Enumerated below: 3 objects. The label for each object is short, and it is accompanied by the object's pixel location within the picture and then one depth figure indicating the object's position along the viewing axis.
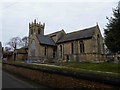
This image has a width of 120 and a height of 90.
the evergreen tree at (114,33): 11.36
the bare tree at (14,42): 50.73
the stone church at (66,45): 26.37
